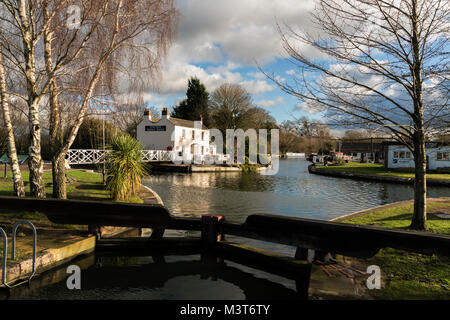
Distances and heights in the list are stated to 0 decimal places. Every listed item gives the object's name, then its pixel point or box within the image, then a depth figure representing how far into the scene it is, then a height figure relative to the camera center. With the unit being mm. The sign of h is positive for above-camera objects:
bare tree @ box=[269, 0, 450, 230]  6941 +1811
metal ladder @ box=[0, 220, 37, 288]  4625 -1631
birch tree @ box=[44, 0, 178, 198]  8945 +3353
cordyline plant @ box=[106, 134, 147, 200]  11539 -369
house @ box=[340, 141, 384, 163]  68288 +1713
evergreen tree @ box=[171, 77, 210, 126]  64125 +11672
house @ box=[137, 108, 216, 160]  44438 +3324
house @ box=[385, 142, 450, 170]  34812 -91
